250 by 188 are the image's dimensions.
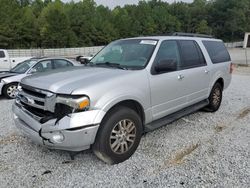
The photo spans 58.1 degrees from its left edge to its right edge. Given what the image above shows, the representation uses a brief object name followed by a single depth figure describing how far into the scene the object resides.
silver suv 2.64
